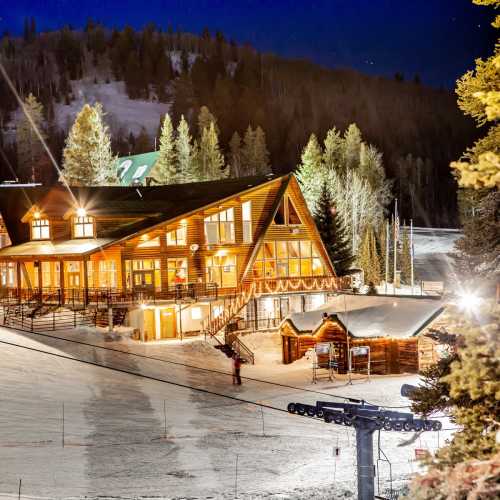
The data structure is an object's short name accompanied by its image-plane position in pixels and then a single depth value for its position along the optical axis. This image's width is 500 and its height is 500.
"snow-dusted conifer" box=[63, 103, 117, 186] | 67.81
